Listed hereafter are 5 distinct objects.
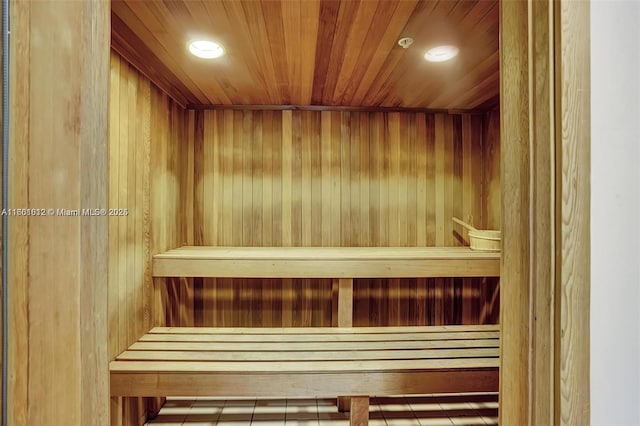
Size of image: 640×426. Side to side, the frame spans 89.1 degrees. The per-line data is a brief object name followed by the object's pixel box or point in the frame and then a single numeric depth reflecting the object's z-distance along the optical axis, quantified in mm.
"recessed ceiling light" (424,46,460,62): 1631
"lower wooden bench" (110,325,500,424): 1547
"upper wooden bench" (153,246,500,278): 2057
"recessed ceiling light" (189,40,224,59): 1580
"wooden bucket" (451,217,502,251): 2316
